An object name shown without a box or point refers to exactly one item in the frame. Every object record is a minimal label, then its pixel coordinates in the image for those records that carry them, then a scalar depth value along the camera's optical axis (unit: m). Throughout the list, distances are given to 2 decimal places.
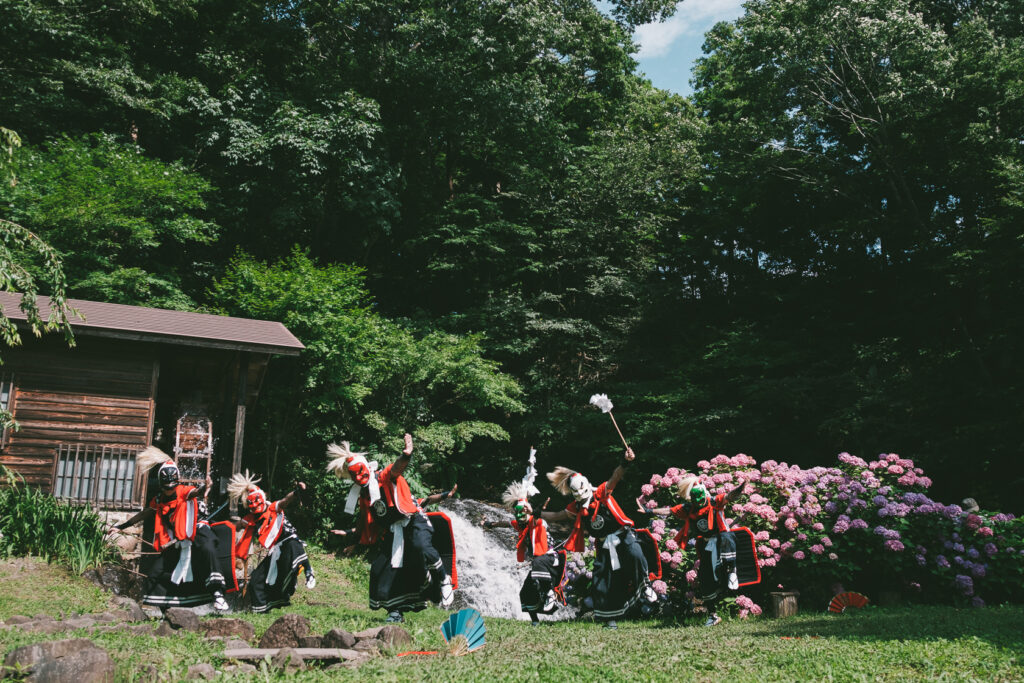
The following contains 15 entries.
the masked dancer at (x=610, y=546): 10.36
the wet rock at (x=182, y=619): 8.16
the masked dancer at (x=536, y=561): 11.06
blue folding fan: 7.41
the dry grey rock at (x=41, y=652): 5.76
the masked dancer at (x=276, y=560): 10.96
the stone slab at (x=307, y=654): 6.48
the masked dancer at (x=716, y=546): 10.45
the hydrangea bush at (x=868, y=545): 11.38
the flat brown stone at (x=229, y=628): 7.88
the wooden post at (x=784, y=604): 10.92
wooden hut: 14.97
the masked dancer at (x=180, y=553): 10.23
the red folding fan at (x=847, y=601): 11.12
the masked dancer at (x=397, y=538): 9.57
